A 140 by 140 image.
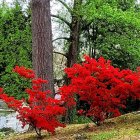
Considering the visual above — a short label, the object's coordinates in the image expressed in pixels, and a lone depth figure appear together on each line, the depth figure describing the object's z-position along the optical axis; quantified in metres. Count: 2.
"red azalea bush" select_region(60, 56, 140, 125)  9.40
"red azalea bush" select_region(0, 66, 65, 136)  9.23
